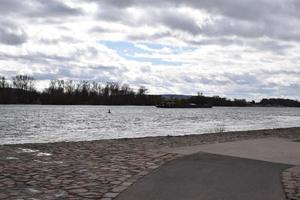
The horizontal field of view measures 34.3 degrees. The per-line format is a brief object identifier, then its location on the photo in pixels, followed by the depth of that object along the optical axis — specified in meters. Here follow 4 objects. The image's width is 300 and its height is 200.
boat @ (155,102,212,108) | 157.50
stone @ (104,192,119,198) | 7.29
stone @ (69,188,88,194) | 7.56
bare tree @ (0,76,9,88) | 134.62
